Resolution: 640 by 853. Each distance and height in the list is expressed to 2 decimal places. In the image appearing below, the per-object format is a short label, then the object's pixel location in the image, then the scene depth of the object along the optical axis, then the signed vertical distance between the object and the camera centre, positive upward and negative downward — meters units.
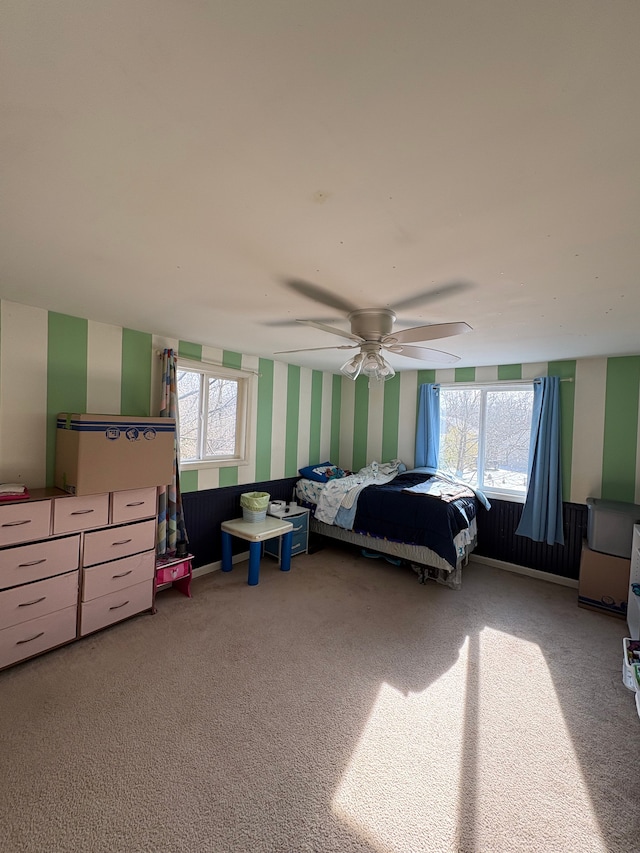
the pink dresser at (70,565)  2.29 -1.09
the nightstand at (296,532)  4.22 -1.37
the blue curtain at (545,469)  3.87 -0.45
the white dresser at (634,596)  2.79 -1.32
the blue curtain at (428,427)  4.79 -0.06
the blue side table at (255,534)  3.57 -1.18
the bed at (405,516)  3.62 -1.02
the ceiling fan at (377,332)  2.02 +0.54
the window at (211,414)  3.76 +0.02
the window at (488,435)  4.29 -0.13
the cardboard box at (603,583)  3.20 -1.38
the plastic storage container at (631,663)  2.21 -1.50
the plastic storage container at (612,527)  3.19 -0.88
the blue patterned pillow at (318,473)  4.84 -0.72
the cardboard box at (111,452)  2.54 -0.30
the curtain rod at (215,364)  3.36 +0.55
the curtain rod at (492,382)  4.04 +0.51
